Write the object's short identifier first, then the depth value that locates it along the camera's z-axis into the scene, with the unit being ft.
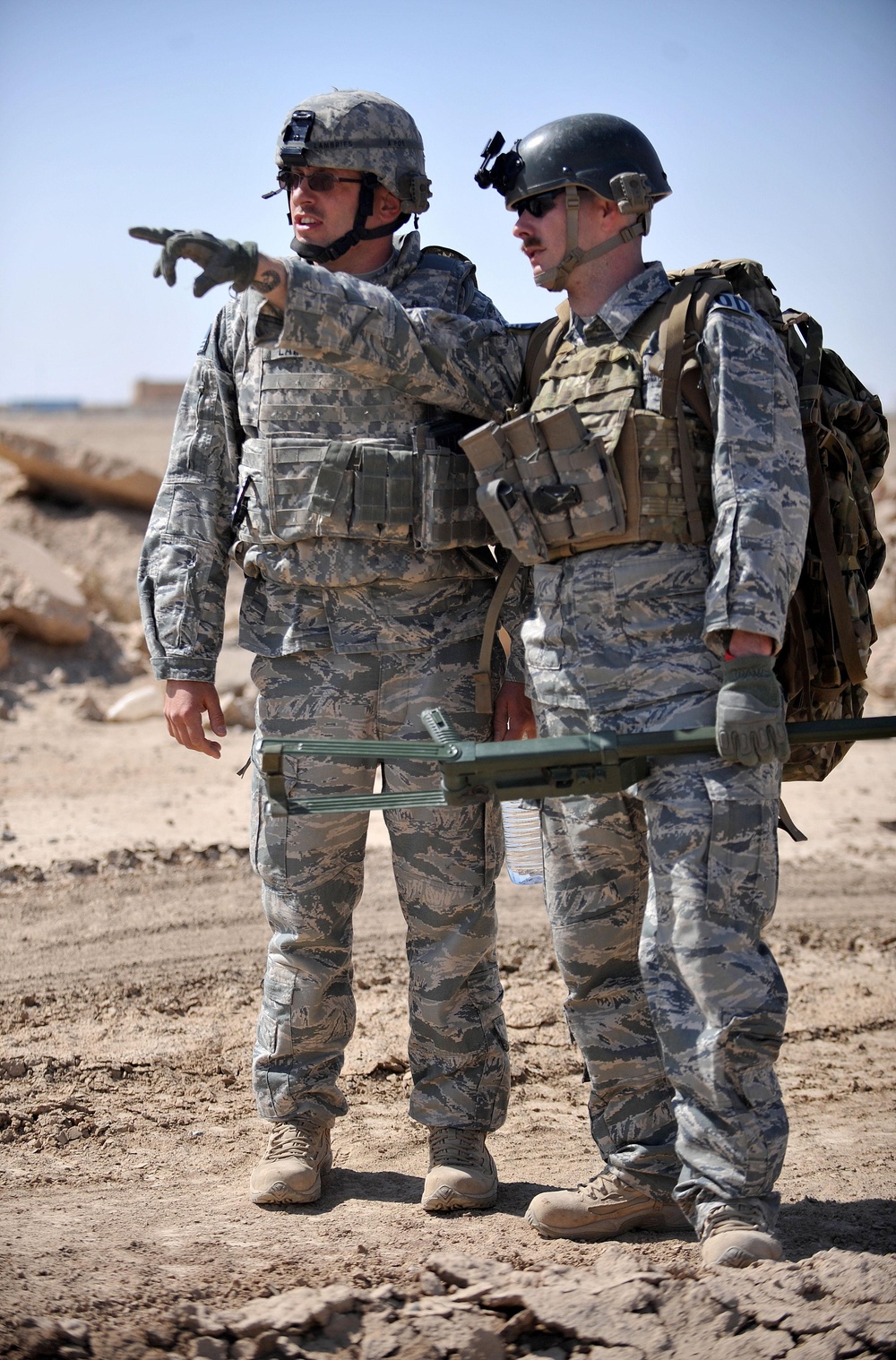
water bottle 14.19
